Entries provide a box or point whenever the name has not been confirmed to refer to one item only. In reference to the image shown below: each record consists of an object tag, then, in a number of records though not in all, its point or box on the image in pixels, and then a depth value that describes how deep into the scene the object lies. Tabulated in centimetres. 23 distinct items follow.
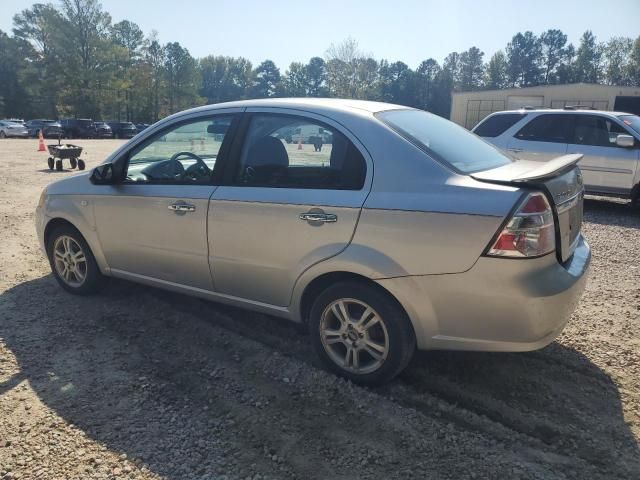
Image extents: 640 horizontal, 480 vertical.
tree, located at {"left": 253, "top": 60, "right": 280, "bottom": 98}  11081
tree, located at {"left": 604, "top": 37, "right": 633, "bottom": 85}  8522
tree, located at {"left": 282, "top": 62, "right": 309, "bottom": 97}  10567
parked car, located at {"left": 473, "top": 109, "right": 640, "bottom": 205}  852
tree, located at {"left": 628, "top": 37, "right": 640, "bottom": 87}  7706
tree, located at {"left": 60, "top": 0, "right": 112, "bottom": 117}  5525
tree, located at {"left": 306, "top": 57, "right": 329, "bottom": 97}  10566
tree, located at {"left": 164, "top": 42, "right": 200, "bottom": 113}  7538
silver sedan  260
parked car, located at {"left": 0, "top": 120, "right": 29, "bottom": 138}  3656
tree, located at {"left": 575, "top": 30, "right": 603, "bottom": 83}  9056
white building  2931
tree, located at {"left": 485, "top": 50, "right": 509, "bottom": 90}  10288
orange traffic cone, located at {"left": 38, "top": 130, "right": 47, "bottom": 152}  2167
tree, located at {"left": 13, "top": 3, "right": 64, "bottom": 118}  5469
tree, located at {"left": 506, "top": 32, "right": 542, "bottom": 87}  10238
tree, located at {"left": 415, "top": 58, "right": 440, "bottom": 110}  9238
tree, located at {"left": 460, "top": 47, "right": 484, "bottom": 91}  10375
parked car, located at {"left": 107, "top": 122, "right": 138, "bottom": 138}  4194
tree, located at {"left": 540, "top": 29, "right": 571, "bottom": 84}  10269
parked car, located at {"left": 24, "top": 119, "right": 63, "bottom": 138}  3747
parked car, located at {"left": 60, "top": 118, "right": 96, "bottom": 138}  3888
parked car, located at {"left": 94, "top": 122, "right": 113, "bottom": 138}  3931
